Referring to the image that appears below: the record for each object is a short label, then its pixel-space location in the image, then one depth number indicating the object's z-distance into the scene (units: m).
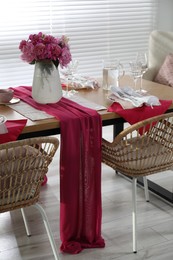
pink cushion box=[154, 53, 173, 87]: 3.78
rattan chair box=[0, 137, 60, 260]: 1.92
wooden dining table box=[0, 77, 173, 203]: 2.18
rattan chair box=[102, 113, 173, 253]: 2.38
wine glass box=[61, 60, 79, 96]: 2.66
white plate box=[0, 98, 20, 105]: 2.51
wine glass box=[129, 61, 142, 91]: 2.65
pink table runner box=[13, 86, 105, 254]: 2.27
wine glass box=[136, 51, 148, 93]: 2.67
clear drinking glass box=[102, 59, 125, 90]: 2.72
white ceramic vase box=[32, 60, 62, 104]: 2.39
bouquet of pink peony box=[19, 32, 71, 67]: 2.31
